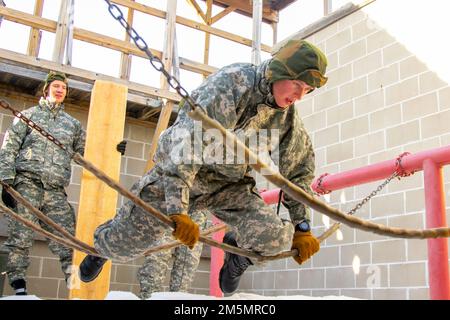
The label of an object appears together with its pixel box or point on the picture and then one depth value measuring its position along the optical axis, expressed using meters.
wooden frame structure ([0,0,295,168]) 5.12
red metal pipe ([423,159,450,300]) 2.47
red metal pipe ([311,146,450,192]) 2.73
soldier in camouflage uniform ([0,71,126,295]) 3.96
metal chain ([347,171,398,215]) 3.01
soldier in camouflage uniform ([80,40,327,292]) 2.06
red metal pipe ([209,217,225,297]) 4.52
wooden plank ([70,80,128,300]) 3.18
